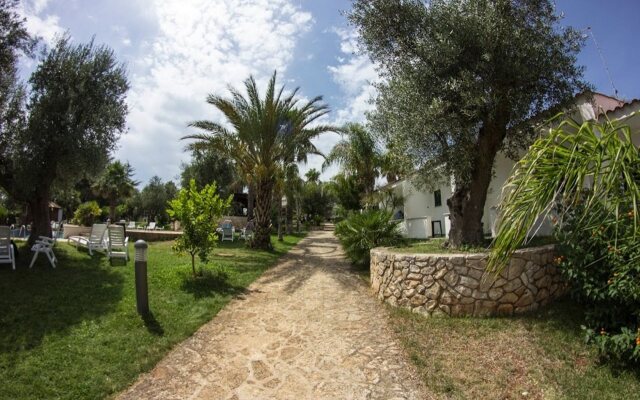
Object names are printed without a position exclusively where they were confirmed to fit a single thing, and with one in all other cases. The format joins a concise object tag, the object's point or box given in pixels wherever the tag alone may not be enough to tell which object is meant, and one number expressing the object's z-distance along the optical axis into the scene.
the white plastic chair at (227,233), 19.64
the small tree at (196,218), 8.71
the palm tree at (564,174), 1.96
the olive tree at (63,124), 10.27
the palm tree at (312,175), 48.64
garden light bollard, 6.25
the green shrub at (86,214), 27.08
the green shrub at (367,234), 10.59
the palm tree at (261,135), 14.81
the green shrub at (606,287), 4.13
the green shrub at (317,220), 48.77
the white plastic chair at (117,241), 10.41
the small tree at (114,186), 33.31
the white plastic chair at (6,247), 8.54
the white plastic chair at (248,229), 19.90
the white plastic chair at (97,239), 10.98
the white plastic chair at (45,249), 8.97
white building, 7.29
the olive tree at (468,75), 6.90
